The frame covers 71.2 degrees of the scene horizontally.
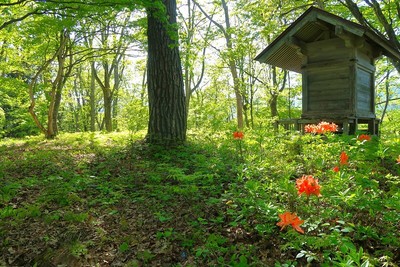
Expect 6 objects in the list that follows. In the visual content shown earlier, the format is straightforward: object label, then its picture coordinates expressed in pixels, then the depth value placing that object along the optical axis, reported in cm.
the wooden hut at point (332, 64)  834
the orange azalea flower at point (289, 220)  247
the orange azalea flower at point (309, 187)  270
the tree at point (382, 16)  859
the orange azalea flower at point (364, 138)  443
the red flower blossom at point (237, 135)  500
